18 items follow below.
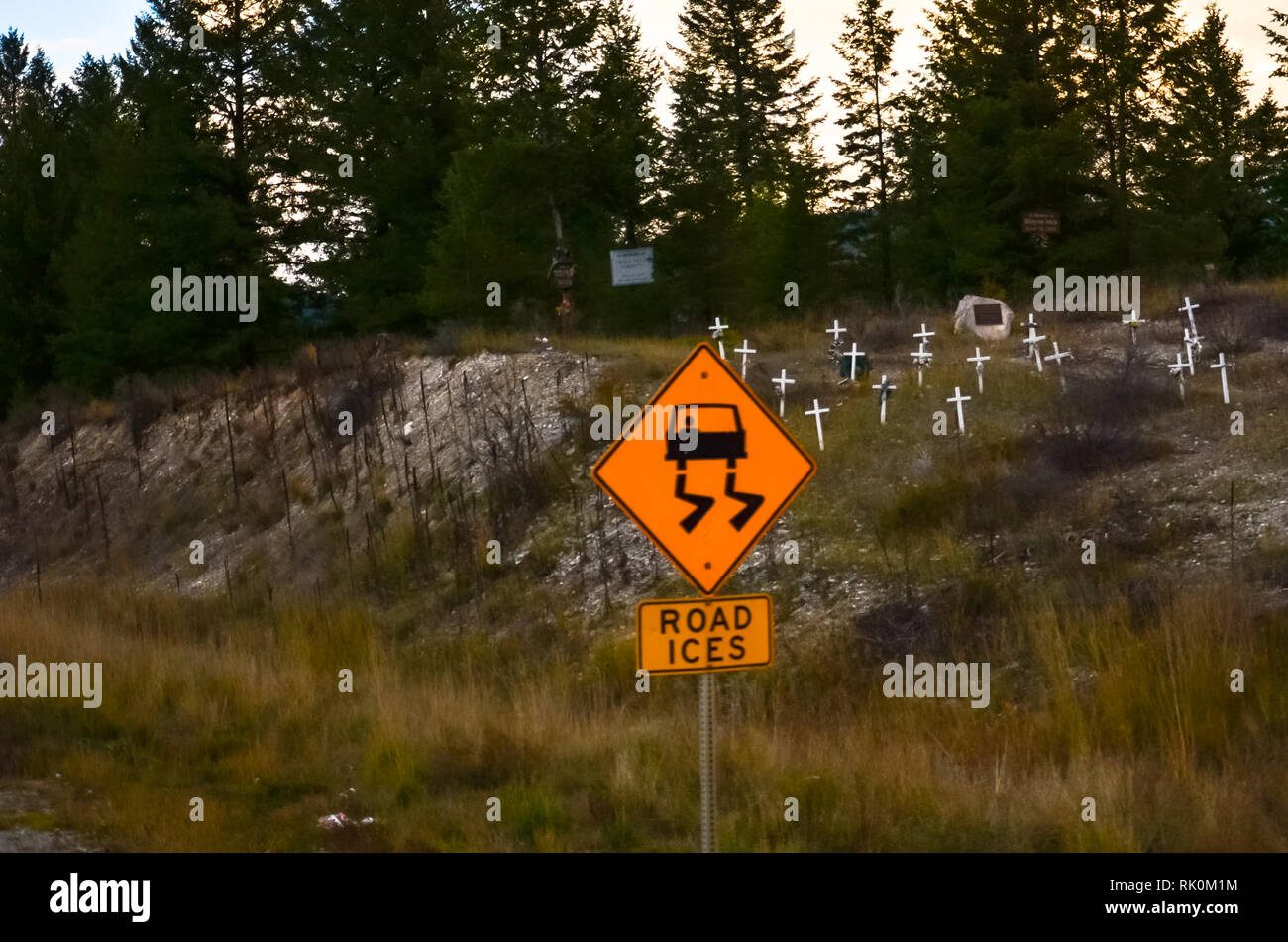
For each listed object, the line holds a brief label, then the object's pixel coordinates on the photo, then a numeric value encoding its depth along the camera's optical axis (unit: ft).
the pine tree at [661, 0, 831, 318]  101.91
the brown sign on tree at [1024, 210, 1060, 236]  99.45
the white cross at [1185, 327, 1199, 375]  60.98
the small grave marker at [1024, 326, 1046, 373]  64.34
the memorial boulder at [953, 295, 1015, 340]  78.38
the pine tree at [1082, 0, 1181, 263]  120.67
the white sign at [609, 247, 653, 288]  90.89
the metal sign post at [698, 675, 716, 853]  20.94
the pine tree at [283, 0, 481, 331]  106.32
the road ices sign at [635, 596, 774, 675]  21.63
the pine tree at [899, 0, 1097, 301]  101.91
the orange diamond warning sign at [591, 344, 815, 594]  22.72
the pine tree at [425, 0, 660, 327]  89.97
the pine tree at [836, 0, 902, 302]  147.23
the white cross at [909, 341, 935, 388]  65.16
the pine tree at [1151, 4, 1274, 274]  129.90
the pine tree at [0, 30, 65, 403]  125.39
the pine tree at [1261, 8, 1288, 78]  137.86
